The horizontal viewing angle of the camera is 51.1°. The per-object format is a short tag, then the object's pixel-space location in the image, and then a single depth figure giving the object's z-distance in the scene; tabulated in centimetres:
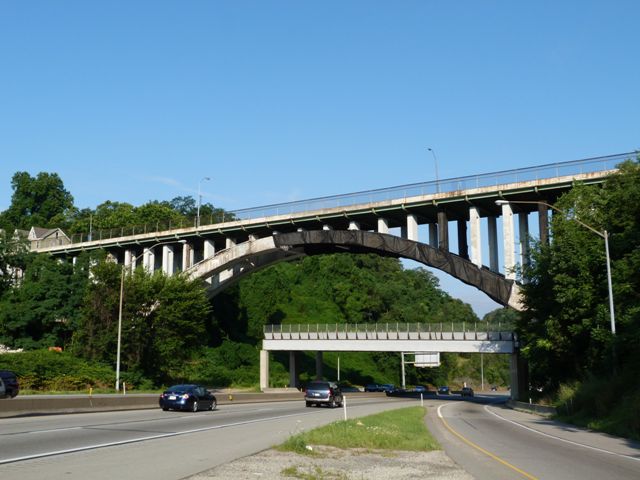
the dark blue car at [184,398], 3216
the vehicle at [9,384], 3060
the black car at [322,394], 4234
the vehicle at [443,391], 8525
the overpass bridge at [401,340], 5731
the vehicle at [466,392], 8515
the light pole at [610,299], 3063
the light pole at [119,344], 4700
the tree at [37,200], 13675
